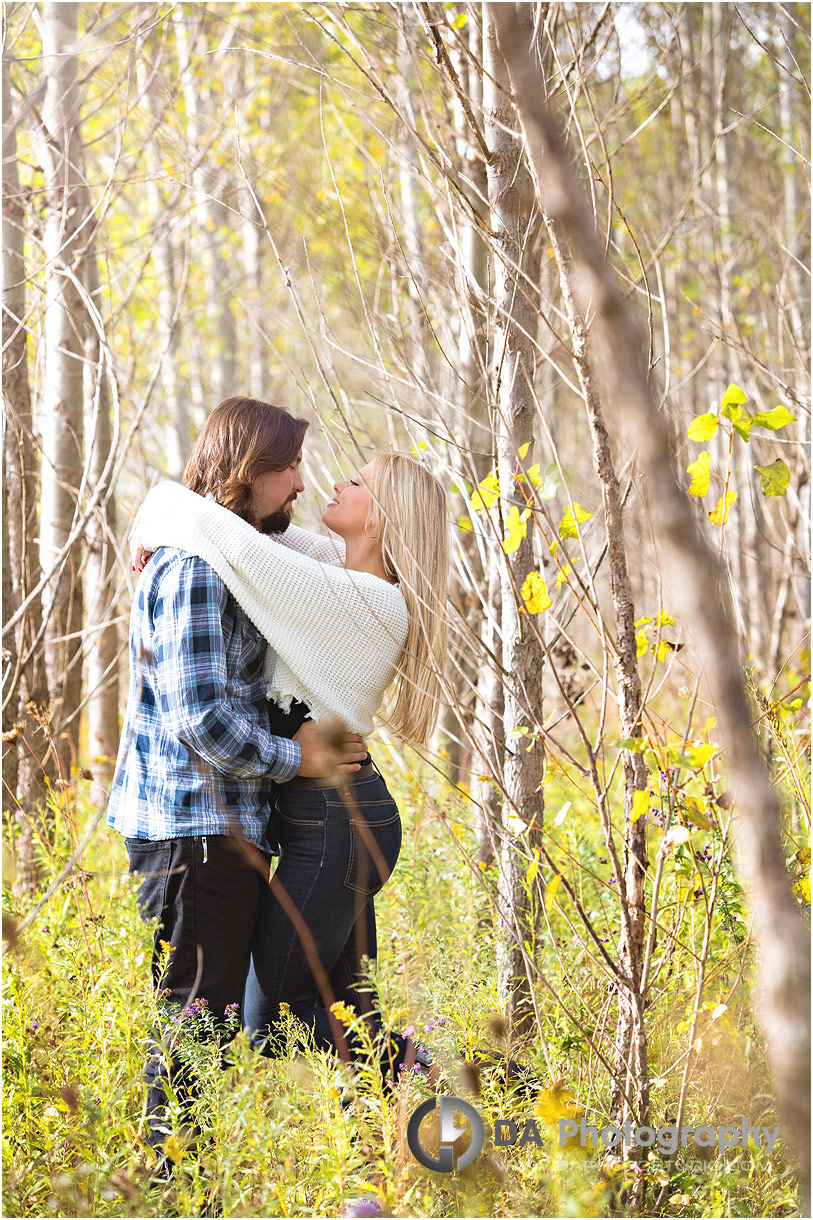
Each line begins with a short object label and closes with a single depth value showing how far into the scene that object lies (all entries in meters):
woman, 9.95
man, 9.88
